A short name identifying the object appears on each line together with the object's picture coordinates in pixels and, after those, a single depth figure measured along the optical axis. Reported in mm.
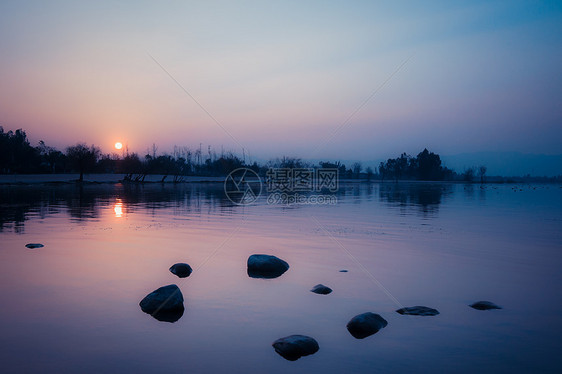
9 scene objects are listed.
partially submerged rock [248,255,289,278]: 12109
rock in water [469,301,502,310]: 9156
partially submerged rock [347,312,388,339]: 7723
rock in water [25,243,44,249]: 15238
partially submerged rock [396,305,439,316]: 8734
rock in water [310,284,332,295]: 10266
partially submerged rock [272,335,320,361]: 6809
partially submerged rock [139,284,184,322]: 8576
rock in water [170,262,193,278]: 11747
